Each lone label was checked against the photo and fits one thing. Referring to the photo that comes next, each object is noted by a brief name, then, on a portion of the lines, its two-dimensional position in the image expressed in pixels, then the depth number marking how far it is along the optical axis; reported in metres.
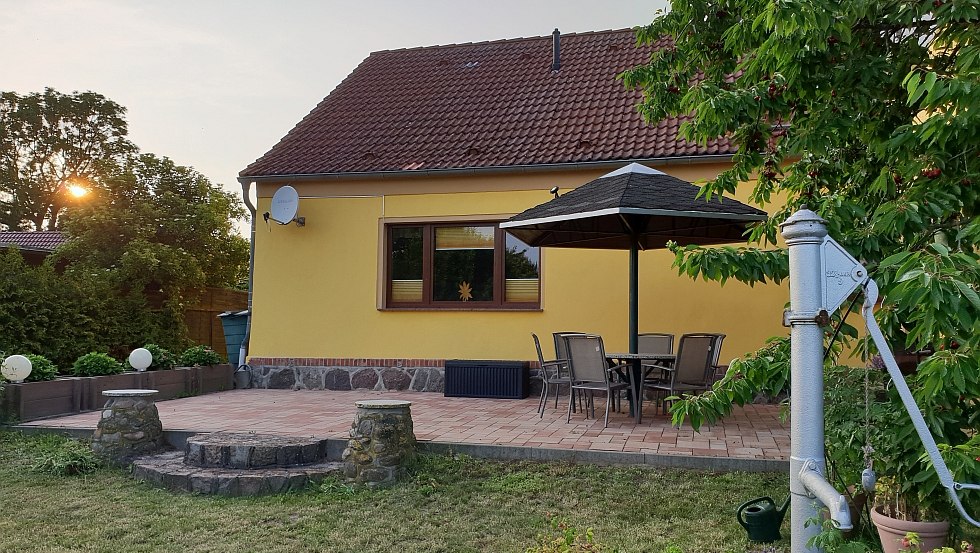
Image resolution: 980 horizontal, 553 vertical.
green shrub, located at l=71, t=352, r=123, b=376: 8.34
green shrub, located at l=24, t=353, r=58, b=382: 7.59
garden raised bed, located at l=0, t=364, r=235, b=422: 7.21
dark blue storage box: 9.24
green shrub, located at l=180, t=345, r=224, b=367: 9.99
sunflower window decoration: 10.21
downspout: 10.84
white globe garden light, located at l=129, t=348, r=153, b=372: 8.80
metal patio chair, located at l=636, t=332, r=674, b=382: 8.70
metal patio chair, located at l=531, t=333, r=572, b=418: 7.27
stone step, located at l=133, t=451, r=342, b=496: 5.23
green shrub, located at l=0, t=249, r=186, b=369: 9.46
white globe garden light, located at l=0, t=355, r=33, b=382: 7.18
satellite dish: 10.30
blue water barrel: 11.23
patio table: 6.88
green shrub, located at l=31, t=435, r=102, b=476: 5.77
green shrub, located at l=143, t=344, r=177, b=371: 9.37
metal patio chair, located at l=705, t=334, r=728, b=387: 6.95
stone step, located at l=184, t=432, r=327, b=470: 5.60
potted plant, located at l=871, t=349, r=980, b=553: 2.09
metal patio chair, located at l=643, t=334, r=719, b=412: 6.53
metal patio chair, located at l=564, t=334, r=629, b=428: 6.55
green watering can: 3.80
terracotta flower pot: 2.87
